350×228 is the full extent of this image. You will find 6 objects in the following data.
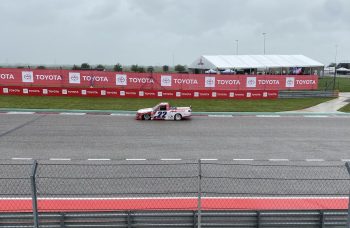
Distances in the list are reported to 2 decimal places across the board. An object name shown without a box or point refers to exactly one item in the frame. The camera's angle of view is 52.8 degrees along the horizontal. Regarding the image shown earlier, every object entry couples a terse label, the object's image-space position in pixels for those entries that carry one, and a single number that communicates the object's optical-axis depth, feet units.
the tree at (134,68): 203.84
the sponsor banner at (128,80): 108.37
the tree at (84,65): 220.12
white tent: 160.35
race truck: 66.95
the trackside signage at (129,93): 98.68
